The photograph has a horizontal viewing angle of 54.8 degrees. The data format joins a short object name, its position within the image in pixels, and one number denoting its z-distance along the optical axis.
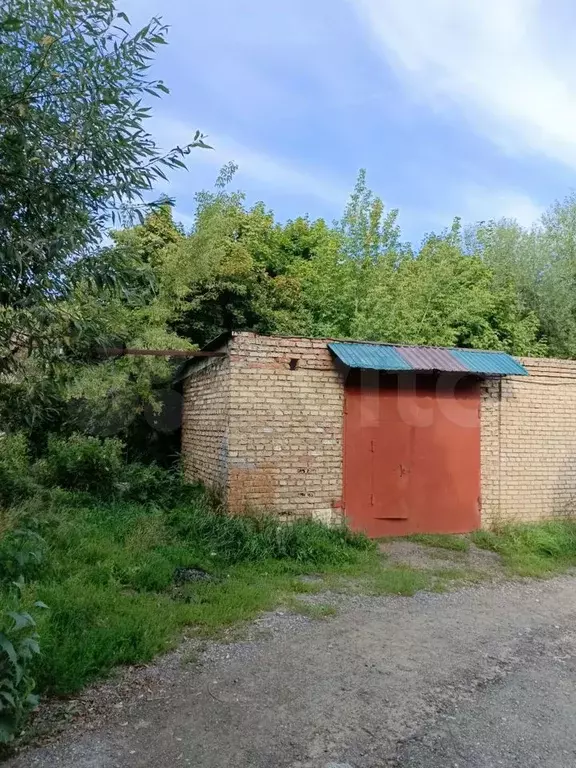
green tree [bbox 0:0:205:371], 2.68
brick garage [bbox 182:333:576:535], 7.41
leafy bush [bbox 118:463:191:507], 8.52
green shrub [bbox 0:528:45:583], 3.41
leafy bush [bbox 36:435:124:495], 8.85
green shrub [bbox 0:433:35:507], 7.88
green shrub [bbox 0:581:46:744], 2.62
